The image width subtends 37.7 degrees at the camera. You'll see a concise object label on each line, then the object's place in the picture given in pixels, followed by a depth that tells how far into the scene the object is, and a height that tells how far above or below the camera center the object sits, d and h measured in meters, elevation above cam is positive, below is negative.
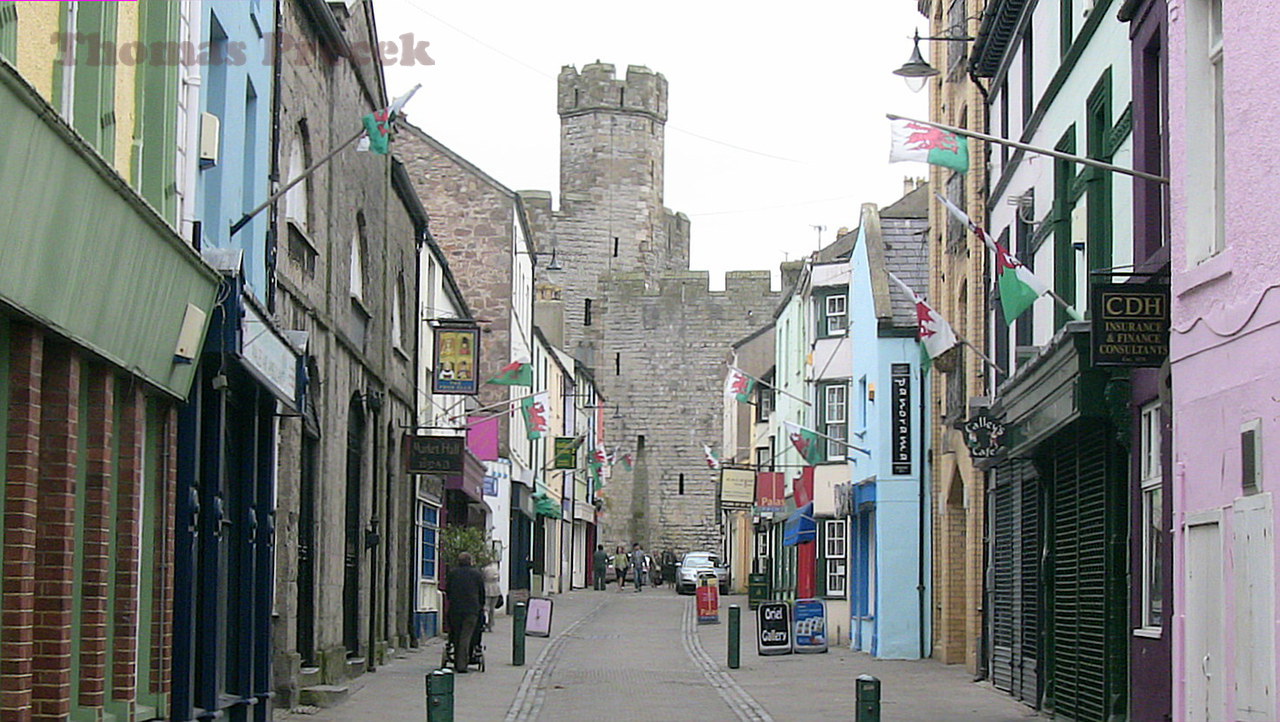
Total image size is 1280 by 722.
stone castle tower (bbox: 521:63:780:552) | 75.38 +7.63
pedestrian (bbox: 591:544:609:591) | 66.07 -2.30
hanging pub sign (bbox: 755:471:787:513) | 45.97 +0.30
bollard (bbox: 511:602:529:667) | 26.18 -1.99
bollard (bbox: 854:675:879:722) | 13.25 -1.37
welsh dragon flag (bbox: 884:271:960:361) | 22.06 +2.08
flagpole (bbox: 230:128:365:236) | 15.25 +2.47
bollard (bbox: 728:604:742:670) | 26.22 -1.82
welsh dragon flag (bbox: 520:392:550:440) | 38.53 +1.79
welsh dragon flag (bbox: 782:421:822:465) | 37.12 +1.23
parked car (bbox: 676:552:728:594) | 57.94 -2.03
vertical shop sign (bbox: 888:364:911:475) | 30.81 +1.40
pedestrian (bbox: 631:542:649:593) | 65.00 -2.18
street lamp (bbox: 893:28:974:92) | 21.80 +5.12
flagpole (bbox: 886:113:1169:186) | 13.17 +2.58
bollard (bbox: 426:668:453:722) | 13.92 -1.45
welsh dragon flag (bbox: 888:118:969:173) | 17.52 +3.38
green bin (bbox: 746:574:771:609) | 44.47 -1.96
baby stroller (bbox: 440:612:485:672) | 24.38 -1.93
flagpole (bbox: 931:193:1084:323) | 17.23 +2.56
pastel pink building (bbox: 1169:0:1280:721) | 11.12 +1.00
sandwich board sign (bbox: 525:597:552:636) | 30.67 -1.90
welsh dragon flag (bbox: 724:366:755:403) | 41.31 +2.55
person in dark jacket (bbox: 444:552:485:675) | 23.52 -1.29
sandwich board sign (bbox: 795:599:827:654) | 29.56 -1.94
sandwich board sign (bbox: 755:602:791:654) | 28.75 -1.90
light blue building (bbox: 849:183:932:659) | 30.89 +0.86
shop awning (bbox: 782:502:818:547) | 39.69 -0.50
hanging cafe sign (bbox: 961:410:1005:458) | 21.92 +0.85
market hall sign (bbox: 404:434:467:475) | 28.58 +0.66
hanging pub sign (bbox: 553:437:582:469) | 55.06 +1.51
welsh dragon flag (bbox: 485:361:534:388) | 32.59 +2.22
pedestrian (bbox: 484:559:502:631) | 32.44 -1.56
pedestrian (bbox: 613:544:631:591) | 68.56 -2.38
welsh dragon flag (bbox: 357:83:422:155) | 15.12 +3.05
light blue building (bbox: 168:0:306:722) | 13.82 +0.82
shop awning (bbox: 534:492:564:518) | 54.66 -0.11
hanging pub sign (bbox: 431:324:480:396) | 30.70 +2.33
